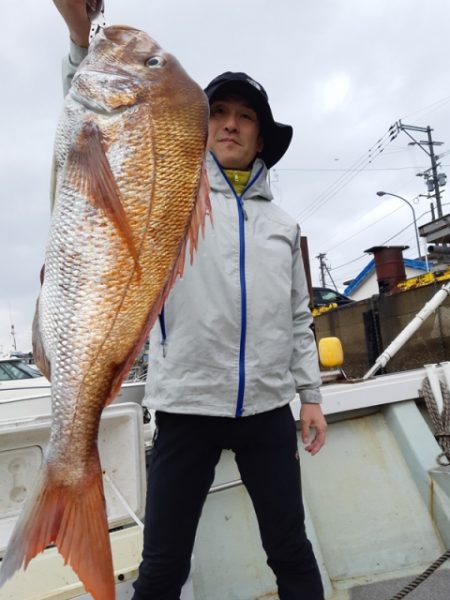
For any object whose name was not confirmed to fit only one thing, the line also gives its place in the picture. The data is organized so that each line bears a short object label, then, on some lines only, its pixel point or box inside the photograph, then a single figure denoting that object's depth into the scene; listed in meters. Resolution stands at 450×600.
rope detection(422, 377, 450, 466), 3.32
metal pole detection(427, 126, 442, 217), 31.81
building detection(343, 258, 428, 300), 20.82
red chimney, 12.57
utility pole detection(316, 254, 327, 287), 49.81
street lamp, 26.77
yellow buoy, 4.18
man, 1.81
